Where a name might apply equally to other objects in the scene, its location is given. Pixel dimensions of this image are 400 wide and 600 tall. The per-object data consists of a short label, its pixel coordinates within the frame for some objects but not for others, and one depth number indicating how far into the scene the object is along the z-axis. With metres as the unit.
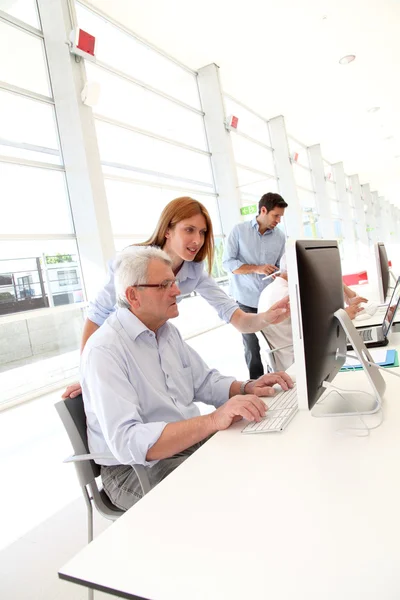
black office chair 1.31
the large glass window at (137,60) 5.45
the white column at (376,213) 23.20
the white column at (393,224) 29.23
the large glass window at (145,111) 5.65
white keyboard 1.15
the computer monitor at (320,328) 0.97
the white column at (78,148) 4.66
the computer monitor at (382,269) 2.70
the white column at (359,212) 18.33
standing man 3.75
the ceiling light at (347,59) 7.52
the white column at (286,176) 9.87
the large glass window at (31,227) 4.46
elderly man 1.17
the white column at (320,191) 12.75
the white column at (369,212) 20.70
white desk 0.60
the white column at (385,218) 26.02
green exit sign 7.54
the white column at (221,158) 7.39
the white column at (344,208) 15.59
